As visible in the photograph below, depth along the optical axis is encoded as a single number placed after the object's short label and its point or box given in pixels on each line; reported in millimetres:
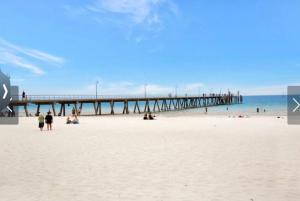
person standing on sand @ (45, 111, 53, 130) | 23791
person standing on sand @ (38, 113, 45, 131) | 23469
